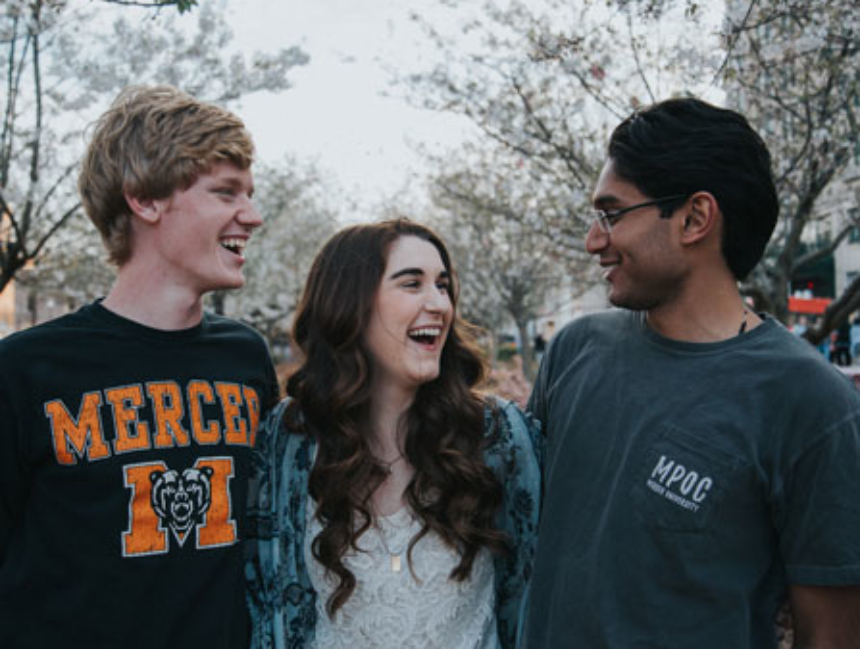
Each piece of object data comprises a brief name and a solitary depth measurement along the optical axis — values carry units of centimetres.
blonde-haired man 208
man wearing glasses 190
